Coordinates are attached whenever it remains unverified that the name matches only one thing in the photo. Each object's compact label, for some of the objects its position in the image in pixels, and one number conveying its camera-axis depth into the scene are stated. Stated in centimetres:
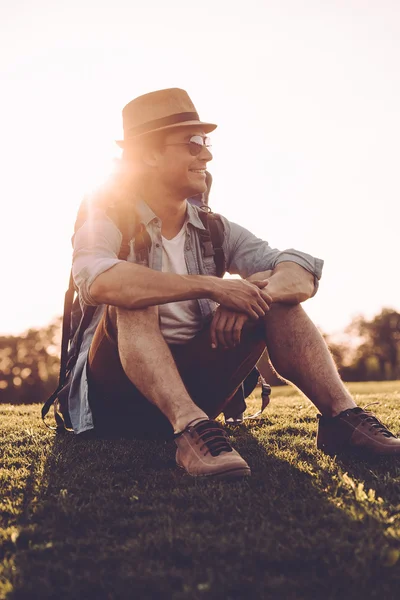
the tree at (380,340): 8225
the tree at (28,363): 6241
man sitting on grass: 373
